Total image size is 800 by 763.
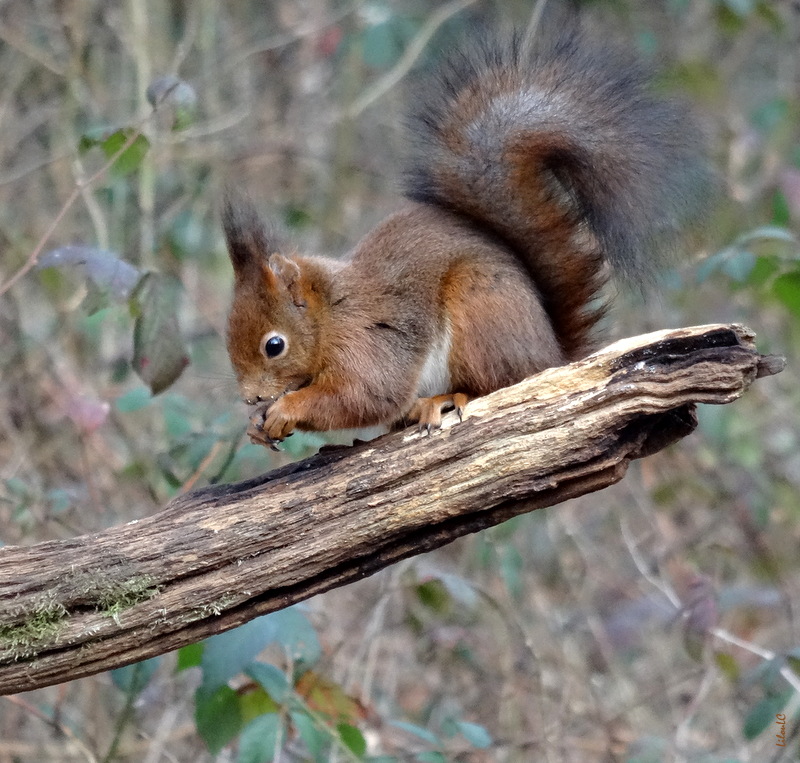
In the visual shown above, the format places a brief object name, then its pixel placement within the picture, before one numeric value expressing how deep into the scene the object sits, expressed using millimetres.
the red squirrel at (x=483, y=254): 6649
